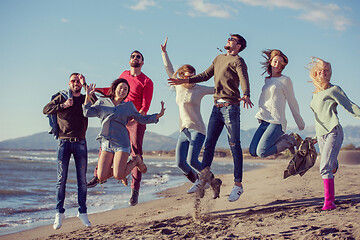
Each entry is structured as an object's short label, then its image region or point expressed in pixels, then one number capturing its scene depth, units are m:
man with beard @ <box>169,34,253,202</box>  6.88
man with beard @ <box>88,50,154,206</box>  7.33
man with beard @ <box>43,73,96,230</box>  6.39
